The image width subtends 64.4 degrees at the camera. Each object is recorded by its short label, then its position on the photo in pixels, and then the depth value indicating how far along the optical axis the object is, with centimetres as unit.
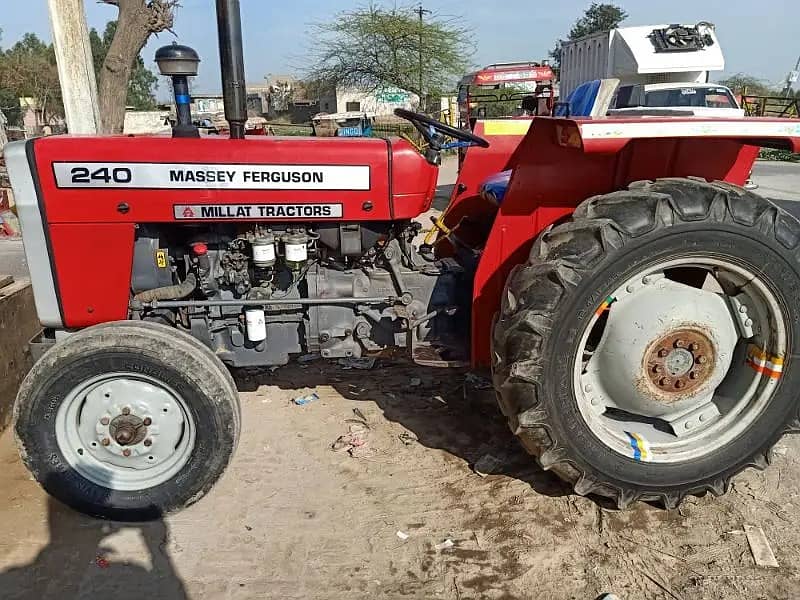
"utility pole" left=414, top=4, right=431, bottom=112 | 2382
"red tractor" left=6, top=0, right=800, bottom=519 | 237
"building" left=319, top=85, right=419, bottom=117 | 2419
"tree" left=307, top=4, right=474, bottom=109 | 2381
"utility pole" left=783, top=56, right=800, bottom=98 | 2565
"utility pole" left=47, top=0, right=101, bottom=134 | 598
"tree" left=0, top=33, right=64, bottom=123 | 2834
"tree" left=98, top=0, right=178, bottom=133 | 802
